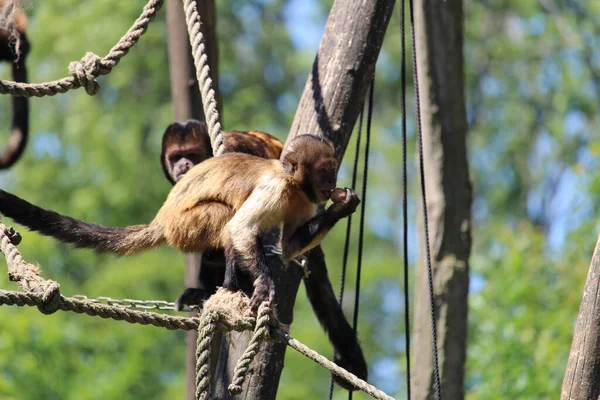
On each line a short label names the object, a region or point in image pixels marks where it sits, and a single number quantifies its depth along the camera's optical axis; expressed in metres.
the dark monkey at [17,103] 13.72
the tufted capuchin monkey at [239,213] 8.69
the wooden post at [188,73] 13.45
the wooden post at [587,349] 7.37
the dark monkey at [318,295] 10.37
